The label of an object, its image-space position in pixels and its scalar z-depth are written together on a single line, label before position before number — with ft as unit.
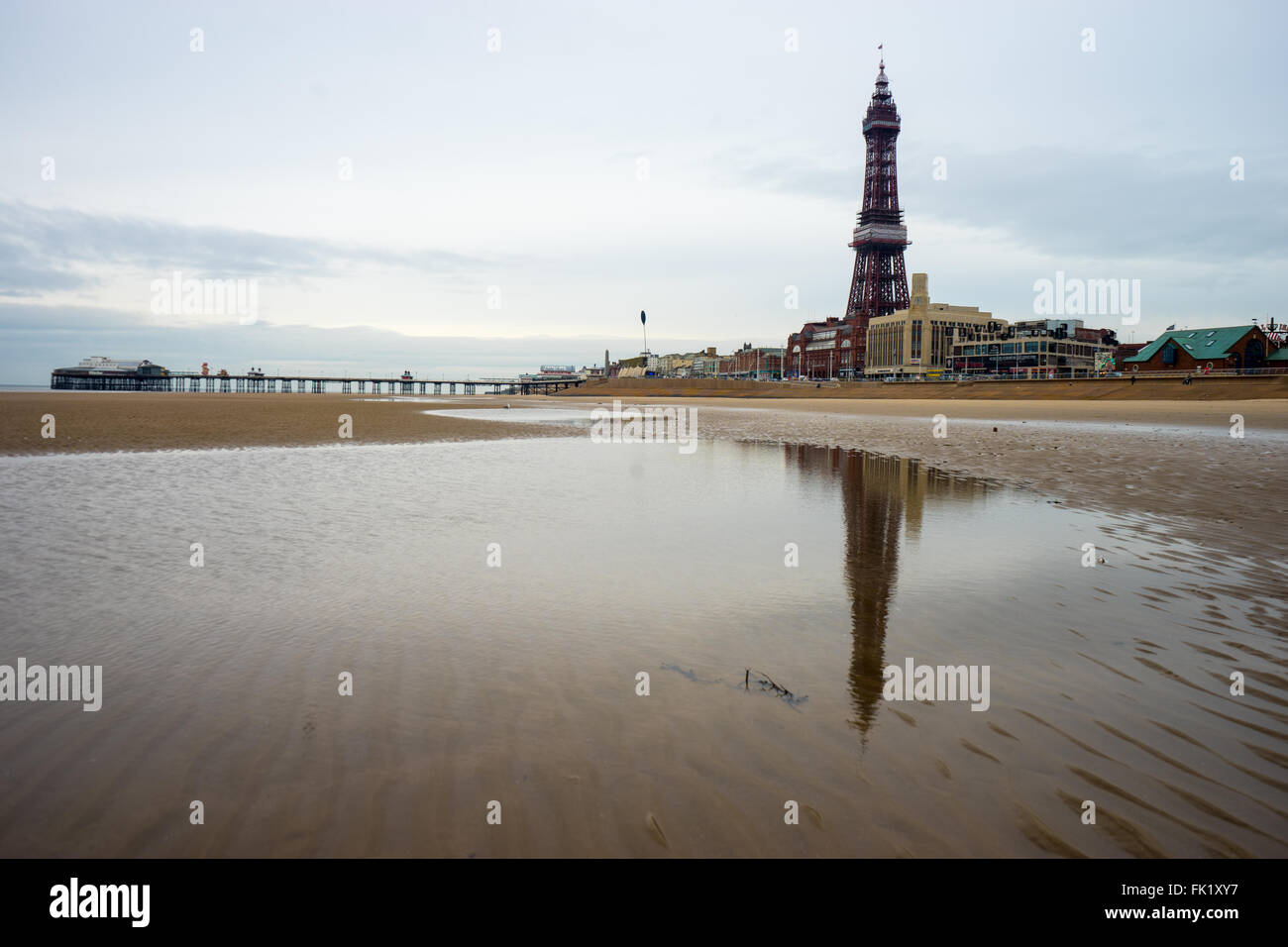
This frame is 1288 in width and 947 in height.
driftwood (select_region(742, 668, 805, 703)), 15.51
